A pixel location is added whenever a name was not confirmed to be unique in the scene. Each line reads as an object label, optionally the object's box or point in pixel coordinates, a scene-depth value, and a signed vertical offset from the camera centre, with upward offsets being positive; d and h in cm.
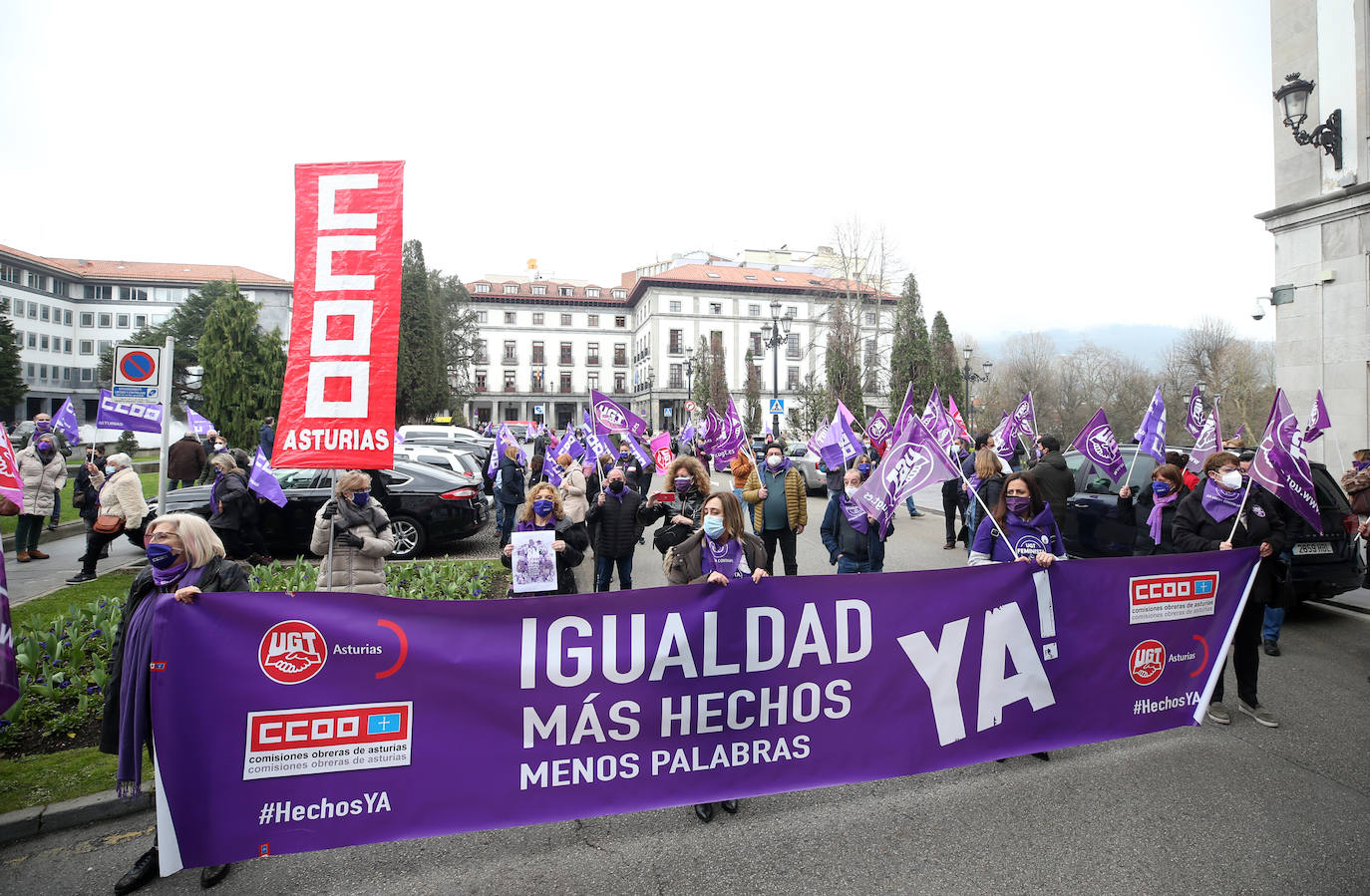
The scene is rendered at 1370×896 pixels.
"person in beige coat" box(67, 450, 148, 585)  830 -54
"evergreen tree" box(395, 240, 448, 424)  5128 +851
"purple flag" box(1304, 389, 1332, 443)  844 +65
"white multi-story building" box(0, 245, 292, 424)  7006 +1629
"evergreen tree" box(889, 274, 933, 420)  4206 +742
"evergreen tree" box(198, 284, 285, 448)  3381 +433
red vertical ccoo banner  436 +89
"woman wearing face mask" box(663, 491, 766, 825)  462 -57
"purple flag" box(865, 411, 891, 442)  1628 +89
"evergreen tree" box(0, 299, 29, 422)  4784 +617
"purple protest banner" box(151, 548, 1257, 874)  299 -112
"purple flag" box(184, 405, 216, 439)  1313 +71
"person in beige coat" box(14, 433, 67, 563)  1005 -37
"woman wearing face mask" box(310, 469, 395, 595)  514 -57
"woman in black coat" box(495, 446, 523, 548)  1073 -26
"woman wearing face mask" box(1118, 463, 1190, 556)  730 -37
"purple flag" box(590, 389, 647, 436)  1205 +82
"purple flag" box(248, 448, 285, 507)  756 -23
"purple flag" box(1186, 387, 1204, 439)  1112 +86
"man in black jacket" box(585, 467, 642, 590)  703 -58
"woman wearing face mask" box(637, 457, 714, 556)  699 -25
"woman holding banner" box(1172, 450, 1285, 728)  481 -47
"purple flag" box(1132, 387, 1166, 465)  945 +50
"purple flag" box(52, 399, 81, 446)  1451 +75
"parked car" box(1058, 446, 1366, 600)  660 -75
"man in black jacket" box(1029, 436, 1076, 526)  839 -12
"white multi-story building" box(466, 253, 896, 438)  7831 +1570
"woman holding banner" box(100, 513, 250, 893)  314 -78
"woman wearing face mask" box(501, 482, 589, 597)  592 -53
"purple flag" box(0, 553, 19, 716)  315 -95
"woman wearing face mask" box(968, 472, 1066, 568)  497 -40
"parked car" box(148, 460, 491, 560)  1023 -68
